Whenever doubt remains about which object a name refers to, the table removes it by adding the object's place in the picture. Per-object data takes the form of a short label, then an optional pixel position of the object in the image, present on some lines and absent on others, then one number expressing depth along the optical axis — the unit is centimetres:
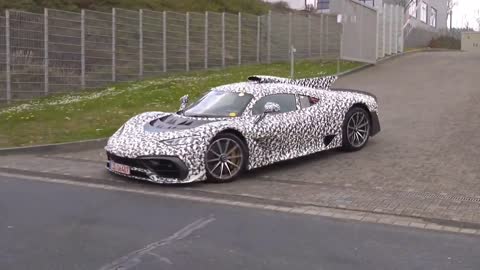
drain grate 793
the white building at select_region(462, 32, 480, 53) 5103
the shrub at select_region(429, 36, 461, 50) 5159
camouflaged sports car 876
